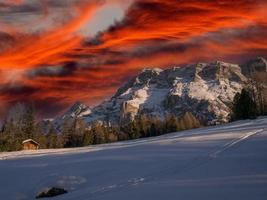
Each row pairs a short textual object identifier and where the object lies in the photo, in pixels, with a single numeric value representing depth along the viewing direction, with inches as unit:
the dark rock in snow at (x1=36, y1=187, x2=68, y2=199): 687.1
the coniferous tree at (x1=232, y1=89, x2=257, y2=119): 3228.1
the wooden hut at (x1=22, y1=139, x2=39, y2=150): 3737.7
